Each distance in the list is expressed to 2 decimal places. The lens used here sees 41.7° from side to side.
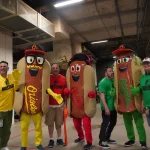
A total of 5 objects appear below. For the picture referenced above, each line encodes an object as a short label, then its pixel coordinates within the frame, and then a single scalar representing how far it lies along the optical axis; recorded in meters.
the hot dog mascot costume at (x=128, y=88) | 2.99
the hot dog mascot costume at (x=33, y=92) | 2.88
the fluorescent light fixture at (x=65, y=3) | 5.83
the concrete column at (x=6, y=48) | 5.74
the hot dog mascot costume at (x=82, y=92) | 3.13
